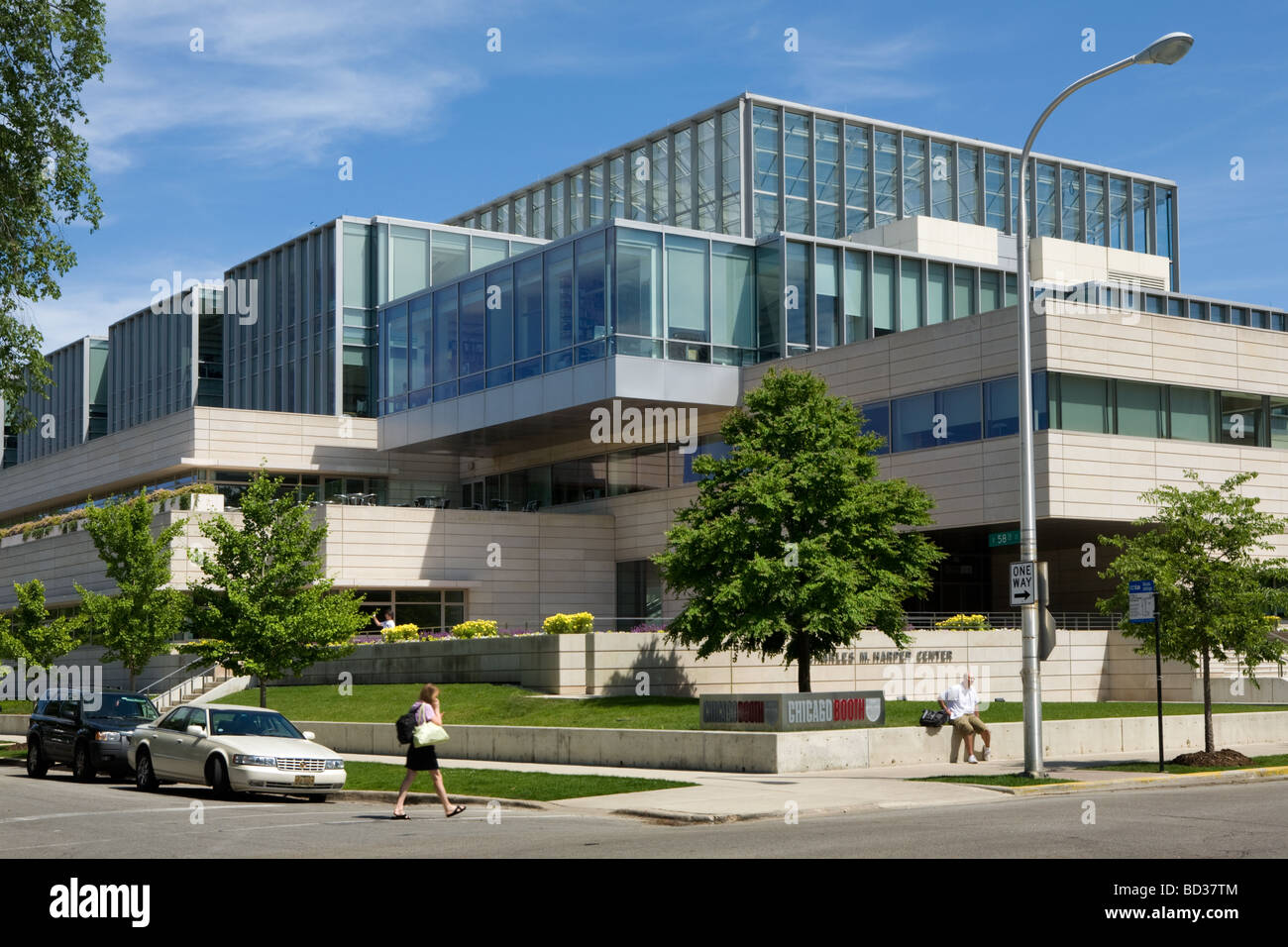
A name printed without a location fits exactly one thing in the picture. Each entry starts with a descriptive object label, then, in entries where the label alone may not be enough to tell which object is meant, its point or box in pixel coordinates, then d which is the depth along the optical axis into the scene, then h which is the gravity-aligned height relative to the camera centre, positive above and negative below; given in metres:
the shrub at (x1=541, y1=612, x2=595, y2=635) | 35.47 -1.03
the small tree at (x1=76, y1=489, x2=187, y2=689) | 38.22 -0.39
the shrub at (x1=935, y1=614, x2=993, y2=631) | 37.12 -1.09
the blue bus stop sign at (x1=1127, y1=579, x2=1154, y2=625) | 22.67 -0.34
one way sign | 21.36 -0.07
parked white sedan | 21.58 -2.61
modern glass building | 40.56 +7.30
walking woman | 18.72 -2.18
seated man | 24.38 -2.21
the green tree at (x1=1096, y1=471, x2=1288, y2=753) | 23.89 +0.04
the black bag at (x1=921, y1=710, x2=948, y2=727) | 24.83 -2.33
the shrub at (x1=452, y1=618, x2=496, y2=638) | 39.50 -1.27
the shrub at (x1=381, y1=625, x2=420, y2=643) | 42.66 -1.50
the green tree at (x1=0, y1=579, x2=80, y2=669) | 41.62 -1.44
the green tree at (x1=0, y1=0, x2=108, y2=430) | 27.06 +8.02
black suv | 26.56 -2.72
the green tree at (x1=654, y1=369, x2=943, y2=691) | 29.22 +0.83
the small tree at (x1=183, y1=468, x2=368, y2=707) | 32.38 -0.39
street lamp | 21.30 +0.59
